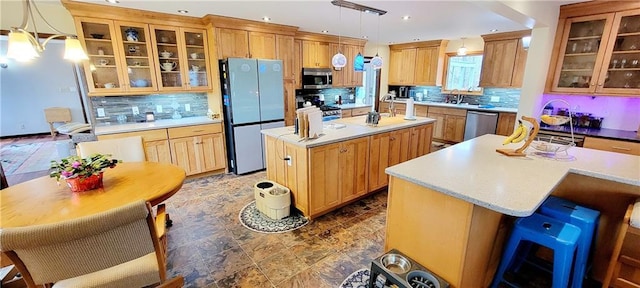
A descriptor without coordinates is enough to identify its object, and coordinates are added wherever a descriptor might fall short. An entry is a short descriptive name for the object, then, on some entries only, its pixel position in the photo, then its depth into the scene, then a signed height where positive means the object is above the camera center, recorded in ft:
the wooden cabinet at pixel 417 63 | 19.47 +1.65
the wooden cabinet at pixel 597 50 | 9.81 +1.32
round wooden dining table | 4.73 -2.24
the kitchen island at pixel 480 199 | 4.73 -2.23
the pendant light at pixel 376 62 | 12.45 +1.02
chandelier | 5.35 +0.79
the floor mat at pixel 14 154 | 14.59 -4.39
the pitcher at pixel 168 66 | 12.50 +0.83
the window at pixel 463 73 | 18.74 +0.83
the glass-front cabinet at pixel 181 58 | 12.24 +1.18
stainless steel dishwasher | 16.56 -2.44
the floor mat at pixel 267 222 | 8.71 -4.59
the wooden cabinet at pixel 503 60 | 15.71 +1.49
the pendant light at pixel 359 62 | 13.58 +1.12
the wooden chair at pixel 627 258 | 4.89 -3.51
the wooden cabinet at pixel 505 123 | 15.93 -2.30
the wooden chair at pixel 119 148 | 7.54 -1.86
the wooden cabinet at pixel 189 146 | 11.56 -2.81
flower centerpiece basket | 5.46 -1.79
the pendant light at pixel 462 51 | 17.84 +2.24
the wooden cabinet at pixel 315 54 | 16.49 +1.85
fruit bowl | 6.74 -0.87
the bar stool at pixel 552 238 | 4.80 -2.79
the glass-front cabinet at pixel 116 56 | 10.88 +1.16
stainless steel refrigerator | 12.46 -1.03
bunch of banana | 6.78 -1.22
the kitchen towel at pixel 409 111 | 12.89 -1.27
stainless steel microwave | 16.37 +0.39
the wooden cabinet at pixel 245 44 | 12.53 +1.94
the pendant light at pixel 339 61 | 11.65 +1.00
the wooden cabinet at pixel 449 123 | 18.13 -2.60
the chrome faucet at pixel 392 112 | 13.32 -1.36
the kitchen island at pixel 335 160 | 8.63 -2.66
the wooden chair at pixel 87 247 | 3.41 -2.31
